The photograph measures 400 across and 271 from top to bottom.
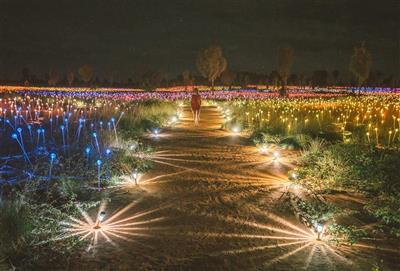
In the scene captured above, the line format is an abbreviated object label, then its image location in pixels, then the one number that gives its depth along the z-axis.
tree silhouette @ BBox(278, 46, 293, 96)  73.25
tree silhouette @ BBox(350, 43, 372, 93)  60.50
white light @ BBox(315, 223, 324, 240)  5.86
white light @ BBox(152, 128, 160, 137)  18.00
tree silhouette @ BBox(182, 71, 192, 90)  110.41
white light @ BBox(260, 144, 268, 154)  13.26
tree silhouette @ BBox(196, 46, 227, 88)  73.75
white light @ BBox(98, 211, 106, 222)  6.29
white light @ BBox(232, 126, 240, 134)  18.91
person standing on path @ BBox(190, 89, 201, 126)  21.77
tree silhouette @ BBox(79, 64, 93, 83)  115.94
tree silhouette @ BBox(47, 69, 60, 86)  120.62
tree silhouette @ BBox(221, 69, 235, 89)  115.06
